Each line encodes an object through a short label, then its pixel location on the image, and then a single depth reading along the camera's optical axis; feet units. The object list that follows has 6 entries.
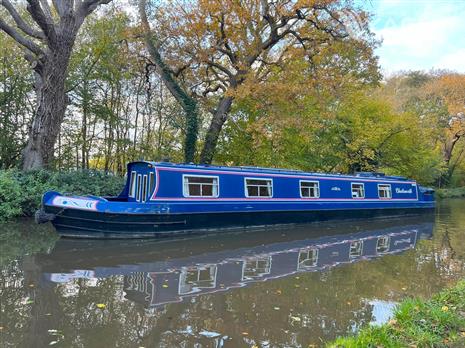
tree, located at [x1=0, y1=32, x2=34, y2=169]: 51.24
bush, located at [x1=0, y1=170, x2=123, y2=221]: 34.50
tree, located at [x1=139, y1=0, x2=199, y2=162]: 50.31
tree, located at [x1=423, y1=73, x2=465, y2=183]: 100.53
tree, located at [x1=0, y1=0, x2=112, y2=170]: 40.11
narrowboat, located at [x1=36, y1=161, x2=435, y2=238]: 30.19
